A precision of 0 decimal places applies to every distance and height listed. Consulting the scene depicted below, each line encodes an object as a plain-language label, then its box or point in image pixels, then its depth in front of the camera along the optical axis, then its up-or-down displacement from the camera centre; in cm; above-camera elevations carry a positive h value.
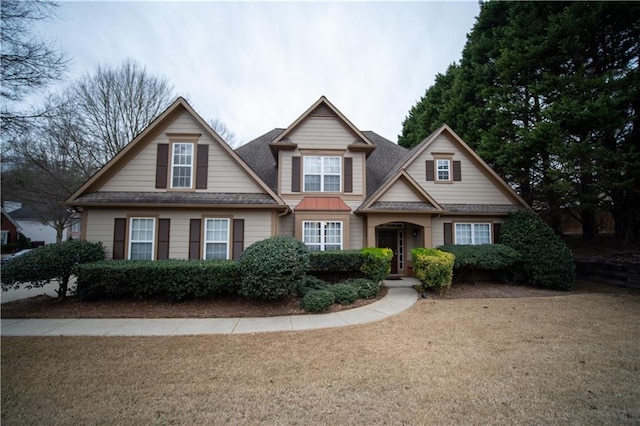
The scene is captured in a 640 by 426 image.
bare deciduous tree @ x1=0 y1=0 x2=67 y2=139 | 758 +498
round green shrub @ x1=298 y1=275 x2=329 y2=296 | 894 -195
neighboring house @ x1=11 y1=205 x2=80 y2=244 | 3800 +23
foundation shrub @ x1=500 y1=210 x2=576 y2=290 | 1090 -95
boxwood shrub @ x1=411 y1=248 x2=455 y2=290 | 966 -143
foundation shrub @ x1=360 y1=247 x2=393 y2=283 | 1000 -131
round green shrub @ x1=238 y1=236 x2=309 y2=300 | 784 -118
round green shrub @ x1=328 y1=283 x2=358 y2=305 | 859 -206
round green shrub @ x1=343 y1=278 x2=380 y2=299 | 916 -201
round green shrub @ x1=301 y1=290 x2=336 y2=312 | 786 -212
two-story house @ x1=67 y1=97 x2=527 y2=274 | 1064 +156
